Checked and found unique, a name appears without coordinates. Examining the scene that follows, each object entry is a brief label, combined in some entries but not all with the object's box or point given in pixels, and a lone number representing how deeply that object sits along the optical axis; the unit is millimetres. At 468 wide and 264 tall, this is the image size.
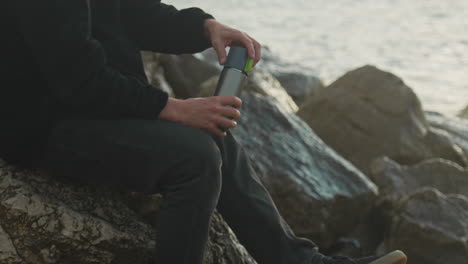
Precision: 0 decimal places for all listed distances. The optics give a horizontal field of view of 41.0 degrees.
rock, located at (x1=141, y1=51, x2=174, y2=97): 6036
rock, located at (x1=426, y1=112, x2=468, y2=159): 8064
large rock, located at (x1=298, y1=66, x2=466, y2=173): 6677
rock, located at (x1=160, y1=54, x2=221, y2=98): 6746
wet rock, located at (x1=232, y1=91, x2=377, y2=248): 4488
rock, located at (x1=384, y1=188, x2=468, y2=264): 4879
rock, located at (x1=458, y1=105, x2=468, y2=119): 12418
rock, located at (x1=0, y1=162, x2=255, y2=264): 2391
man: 2135
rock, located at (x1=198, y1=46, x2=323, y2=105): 8655
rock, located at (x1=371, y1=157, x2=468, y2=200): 5977
